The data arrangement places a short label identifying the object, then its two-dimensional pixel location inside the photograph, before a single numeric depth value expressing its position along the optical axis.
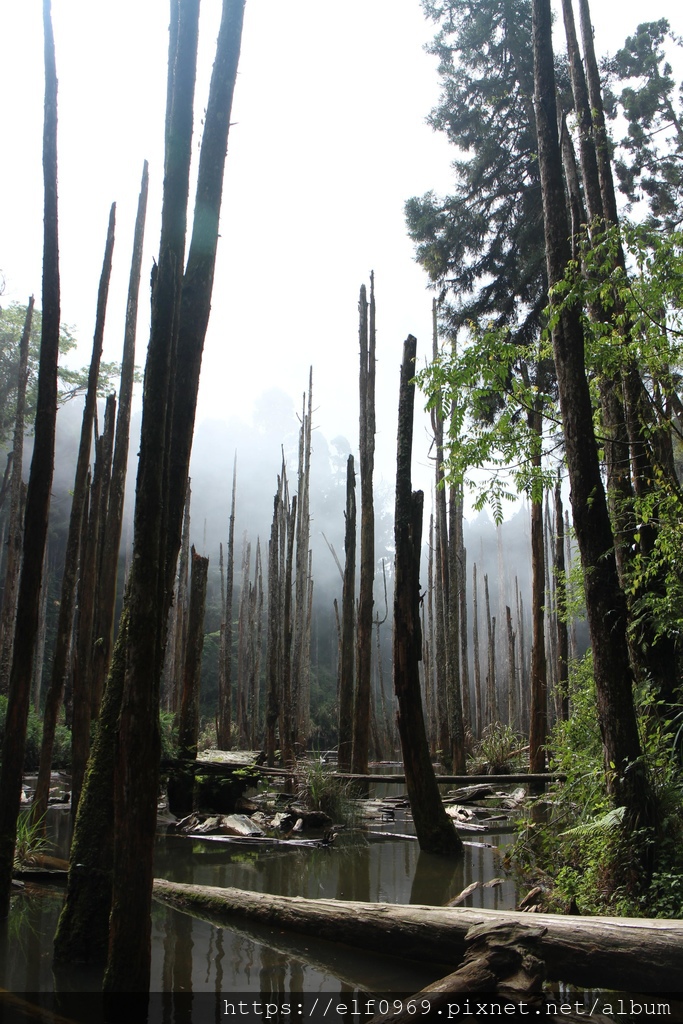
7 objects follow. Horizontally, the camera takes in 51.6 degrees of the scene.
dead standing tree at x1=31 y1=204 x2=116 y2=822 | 7.10
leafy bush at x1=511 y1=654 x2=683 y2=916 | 4.42
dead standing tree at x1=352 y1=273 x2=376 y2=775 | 11.38
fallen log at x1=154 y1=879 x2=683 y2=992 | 3.18
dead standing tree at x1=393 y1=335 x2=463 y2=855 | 6.99
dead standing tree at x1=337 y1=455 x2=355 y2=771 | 12.70
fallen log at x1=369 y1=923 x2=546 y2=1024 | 2.83
